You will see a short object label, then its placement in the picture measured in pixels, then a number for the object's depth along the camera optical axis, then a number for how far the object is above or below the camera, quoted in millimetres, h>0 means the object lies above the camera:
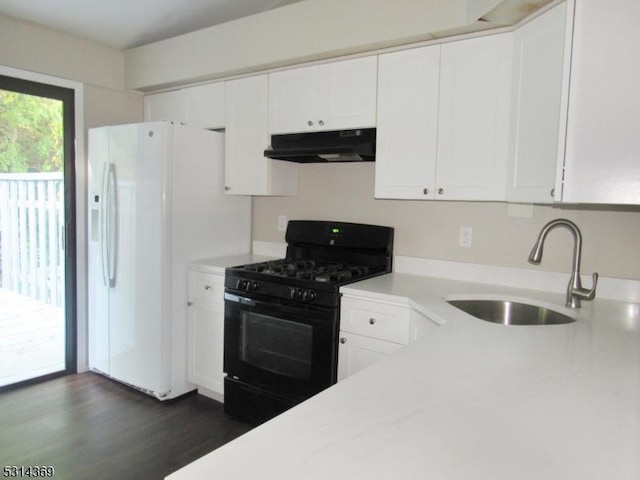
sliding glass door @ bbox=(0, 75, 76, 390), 3055 -246
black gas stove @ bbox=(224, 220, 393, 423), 2334 -621
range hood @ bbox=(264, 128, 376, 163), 2473 +347
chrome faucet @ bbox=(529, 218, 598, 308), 1856 -215
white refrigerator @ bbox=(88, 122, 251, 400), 2834 -221
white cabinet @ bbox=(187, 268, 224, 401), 2850 -837
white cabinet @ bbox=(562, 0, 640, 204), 1536 +386
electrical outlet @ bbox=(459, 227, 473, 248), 2539 -143
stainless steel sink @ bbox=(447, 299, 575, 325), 2109 -472
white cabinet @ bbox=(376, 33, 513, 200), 2129 +454
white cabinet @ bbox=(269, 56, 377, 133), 2473 +643
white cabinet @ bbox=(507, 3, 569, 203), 1742 +456
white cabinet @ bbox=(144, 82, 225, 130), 3117 +714
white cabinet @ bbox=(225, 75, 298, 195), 2902 +389
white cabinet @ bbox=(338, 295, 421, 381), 2131 -601
